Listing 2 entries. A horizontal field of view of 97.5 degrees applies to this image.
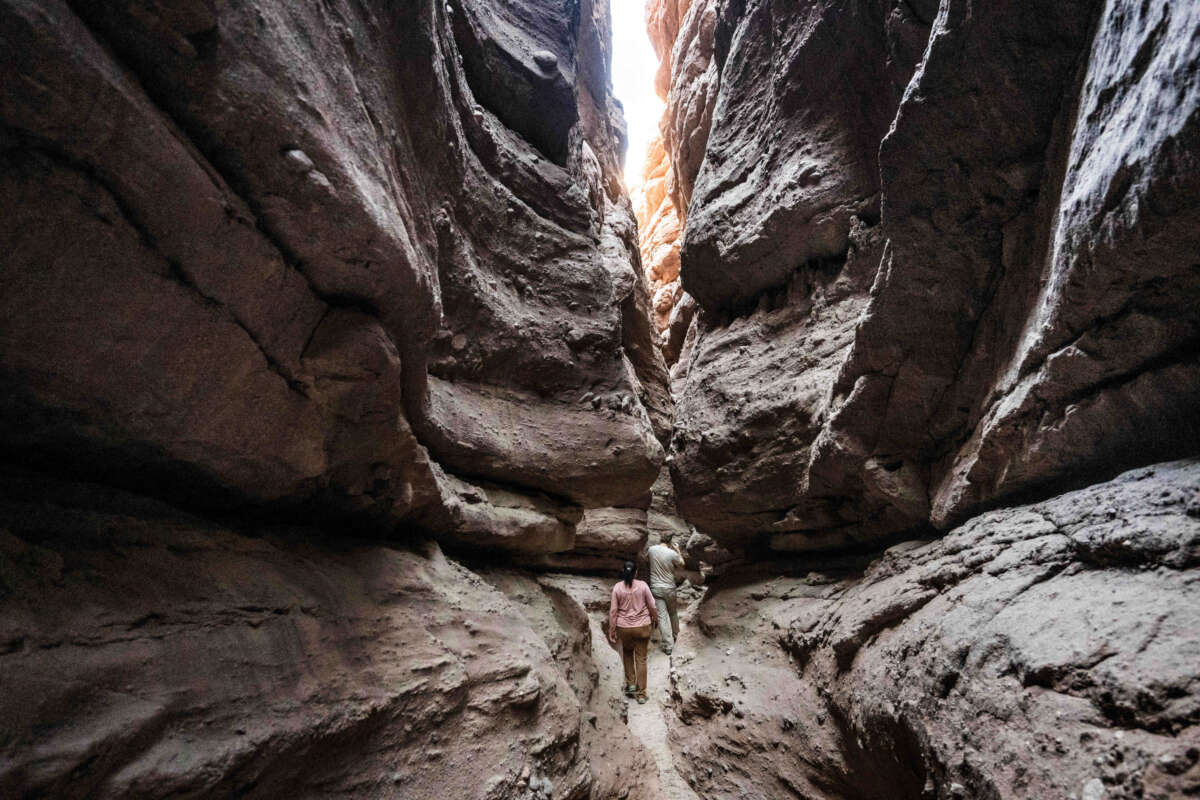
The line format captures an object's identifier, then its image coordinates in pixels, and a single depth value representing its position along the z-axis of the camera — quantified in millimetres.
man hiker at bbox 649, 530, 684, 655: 8133
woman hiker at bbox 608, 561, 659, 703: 6219
